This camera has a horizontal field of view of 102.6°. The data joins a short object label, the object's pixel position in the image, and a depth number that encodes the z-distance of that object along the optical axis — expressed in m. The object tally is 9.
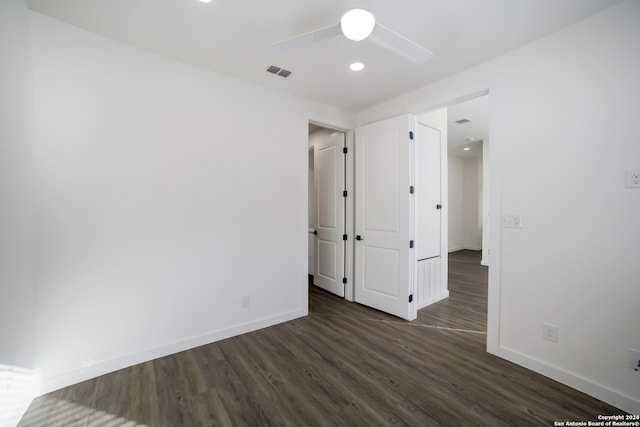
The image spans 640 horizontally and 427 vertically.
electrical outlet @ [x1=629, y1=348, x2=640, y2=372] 1.64
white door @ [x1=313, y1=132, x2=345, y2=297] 3.80
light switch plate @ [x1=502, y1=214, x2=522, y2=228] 2.20
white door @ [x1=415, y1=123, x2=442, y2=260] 3.50
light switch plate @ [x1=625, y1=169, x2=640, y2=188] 1.66
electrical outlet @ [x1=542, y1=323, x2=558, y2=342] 2.00
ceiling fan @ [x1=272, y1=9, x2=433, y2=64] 1.32
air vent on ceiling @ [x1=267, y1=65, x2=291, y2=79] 2.51
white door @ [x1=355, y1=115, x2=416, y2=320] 3.02
